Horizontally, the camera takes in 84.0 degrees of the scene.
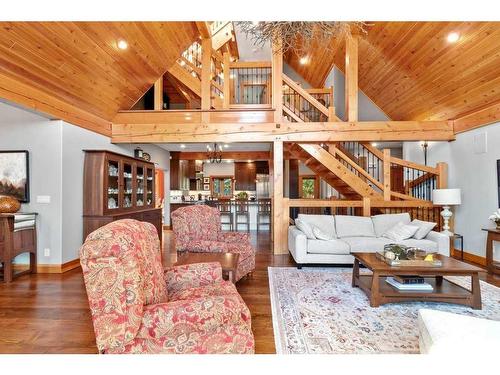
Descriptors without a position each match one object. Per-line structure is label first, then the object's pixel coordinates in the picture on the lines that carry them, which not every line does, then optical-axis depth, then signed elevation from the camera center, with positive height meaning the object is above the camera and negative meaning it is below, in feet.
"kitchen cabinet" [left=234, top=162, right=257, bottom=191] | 33.78 +1.59
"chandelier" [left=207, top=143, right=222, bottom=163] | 26.99 +3.56
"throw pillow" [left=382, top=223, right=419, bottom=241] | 14.20 -2.33
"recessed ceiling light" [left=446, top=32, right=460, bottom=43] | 12.52 +6.90
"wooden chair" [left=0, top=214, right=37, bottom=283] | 12.23 -2.45
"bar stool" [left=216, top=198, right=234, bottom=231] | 26.12 -1.99
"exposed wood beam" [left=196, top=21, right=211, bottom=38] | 16.86 +10.15
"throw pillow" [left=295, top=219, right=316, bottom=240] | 14.38 -2.20
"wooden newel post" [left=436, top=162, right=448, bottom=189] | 18.08 +0.82
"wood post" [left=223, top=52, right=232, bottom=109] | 18.99 +7.65
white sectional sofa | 13.83 -2.91
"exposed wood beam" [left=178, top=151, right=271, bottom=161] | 29.89 +3.57
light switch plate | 14.02 -0.52
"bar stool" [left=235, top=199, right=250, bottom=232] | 26.40 -1.99
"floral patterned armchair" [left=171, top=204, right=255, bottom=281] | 11.52 -2.21
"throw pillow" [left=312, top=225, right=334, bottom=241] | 14.19 -2.43
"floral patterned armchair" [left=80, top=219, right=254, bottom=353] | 4.69 -2.21
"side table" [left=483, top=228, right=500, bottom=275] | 13.07 -3.09
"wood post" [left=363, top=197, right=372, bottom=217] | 17.66 -1.17
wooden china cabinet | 15.23 -0.03
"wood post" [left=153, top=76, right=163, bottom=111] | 18.93 +6.44
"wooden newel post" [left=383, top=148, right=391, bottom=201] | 18.63 +0.86
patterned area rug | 7.13 -4.04
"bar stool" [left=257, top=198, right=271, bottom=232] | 26.50 -2.05
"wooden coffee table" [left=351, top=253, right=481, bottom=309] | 9.22 -3.53
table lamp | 15.90 -0.72
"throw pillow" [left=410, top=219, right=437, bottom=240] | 14.38 -2.21
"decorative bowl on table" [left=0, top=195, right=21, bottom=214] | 12.91 -0.76
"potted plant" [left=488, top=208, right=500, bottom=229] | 13.14 -1.45
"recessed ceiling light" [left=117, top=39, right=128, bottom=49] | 13.15 +6.95
